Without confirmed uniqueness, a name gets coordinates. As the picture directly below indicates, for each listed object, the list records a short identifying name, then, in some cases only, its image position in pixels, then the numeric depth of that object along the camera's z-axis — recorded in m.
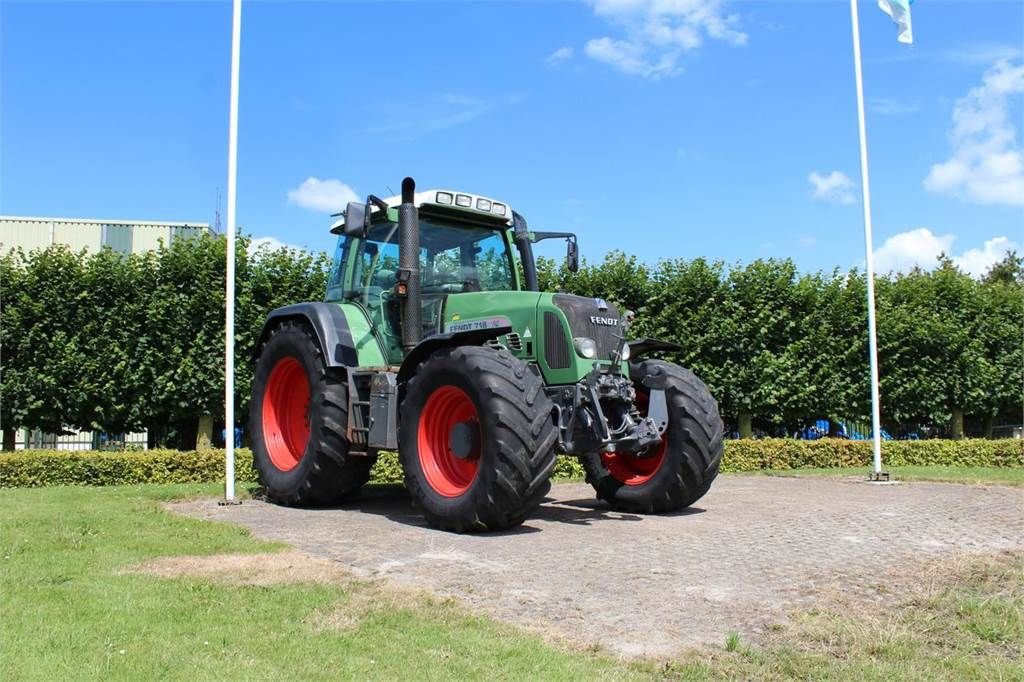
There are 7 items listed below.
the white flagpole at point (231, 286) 9.62
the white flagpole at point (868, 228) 13.15
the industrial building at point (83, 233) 28.45
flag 14.30
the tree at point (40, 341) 14.53
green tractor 7.17
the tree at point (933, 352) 18.58
